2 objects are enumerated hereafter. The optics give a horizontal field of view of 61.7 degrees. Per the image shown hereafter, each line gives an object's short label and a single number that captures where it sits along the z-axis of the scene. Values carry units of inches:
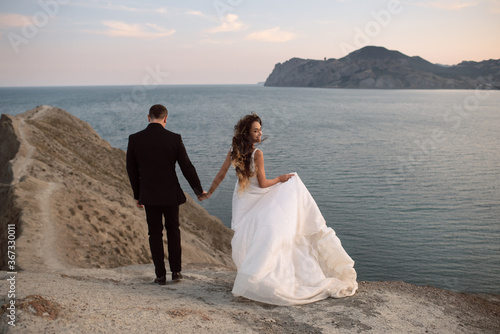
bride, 232.2
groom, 237.5
